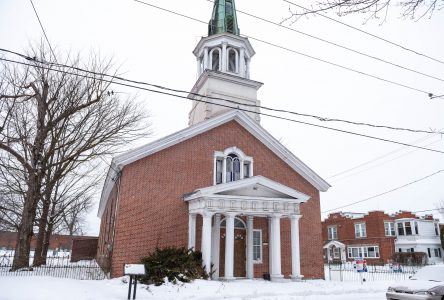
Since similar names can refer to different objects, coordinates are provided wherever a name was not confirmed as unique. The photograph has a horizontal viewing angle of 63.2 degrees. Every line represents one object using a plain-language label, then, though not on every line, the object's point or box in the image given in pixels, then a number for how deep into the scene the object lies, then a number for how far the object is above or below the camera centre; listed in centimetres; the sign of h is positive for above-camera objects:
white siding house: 4597 +239
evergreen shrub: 1420 -54
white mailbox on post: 1088 -50
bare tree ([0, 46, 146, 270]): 1675 +631
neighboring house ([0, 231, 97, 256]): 6589 +143
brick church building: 1739 +255
